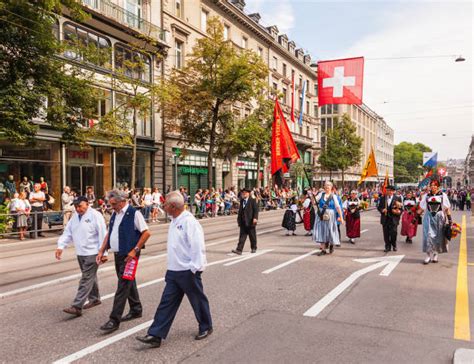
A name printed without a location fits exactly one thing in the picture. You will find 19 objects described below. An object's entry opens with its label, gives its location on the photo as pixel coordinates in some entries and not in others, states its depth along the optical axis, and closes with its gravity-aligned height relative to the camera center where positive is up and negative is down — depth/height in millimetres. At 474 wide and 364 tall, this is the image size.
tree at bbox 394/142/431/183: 112312 +4513
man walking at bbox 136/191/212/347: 4395 -1009
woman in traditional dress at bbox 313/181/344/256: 10039 -1053
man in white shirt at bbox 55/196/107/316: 5520 -831
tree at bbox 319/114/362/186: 49281 +3975
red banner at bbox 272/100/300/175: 12859 +947
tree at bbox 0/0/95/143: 12812 +3693
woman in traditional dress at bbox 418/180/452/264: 8914 -924
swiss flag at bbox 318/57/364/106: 14664 +3528
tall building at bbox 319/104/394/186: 63719 +8701
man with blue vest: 5012 -656
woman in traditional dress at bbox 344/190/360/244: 12383 -1294
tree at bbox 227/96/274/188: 25500 +2944
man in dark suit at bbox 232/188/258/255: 10188 -986
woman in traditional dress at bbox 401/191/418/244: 12617 -1317
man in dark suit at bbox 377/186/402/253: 10828 -1015
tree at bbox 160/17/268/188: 23172 +5316
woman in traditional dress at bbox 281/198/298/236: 14198 -1432
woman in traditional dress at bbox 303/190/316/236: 14289 -1245
